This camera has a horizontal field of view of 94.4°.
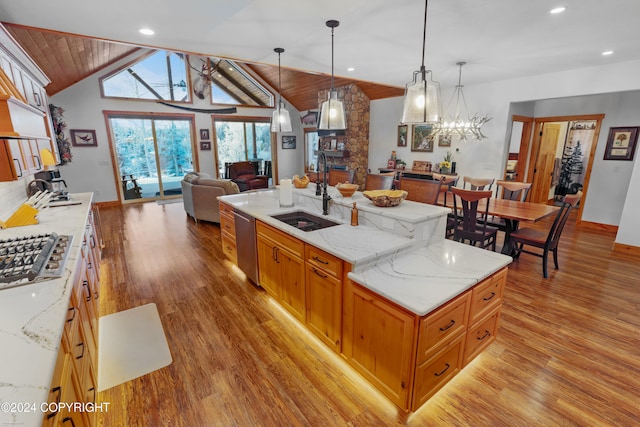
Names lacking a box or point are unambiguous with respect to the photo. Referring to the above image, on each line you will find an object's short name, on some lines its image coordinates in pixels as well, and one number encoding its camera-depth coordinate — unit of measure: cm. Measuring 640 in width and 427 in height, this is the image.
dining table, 353
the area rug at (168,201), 791
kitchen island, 164
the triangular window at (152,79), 754
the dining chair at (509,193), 408
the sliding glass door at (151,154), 783
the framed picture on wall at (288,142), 1064
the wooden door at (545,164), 671
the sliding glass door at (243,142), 934
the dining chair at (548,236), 334
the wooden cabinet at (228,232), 366
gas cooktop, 150
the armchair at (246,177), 880
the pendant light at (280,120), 376
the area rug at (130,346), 216
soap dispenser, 258
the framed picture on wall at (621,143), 503
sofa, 551
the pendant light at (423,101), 195
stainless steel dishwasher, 311
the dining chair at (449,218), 419
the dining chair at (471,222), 333
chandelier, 527
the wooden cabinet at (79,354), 110
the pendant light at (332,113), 282
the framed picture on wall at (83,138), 711
